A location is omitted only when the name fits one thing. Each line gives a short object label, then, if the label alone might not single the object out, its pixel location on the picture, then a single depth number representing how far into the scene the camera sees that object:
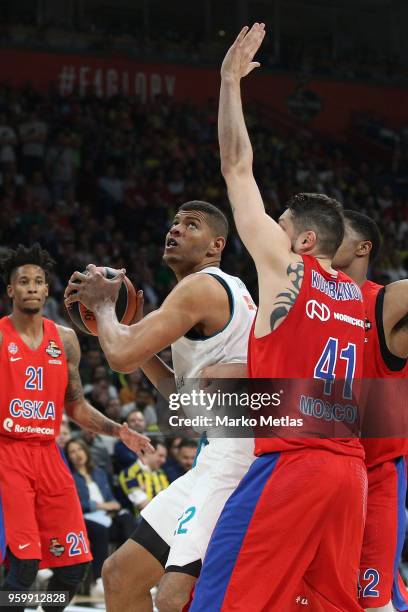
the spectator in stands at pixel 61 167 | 32.41
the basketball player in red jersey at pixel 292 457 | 7.05
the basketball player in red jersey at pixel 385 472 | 8.78
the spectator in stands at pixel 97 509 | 17.33
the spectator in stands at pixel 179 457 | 18.93
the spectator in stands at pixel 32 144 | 32.14
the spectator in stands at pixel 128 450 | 18.79
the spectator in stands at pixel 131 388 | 22.37
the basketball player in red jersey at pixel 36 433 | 11.74
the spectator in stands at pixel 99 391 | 20.81
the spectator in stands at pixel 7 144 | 31.17
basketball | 9.22
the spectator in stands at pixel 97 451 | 18.79
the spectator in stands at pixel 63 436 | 18.15
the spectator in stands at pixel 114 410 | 20.30
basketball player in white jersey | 7.77
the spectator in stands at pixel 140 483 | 18.29
